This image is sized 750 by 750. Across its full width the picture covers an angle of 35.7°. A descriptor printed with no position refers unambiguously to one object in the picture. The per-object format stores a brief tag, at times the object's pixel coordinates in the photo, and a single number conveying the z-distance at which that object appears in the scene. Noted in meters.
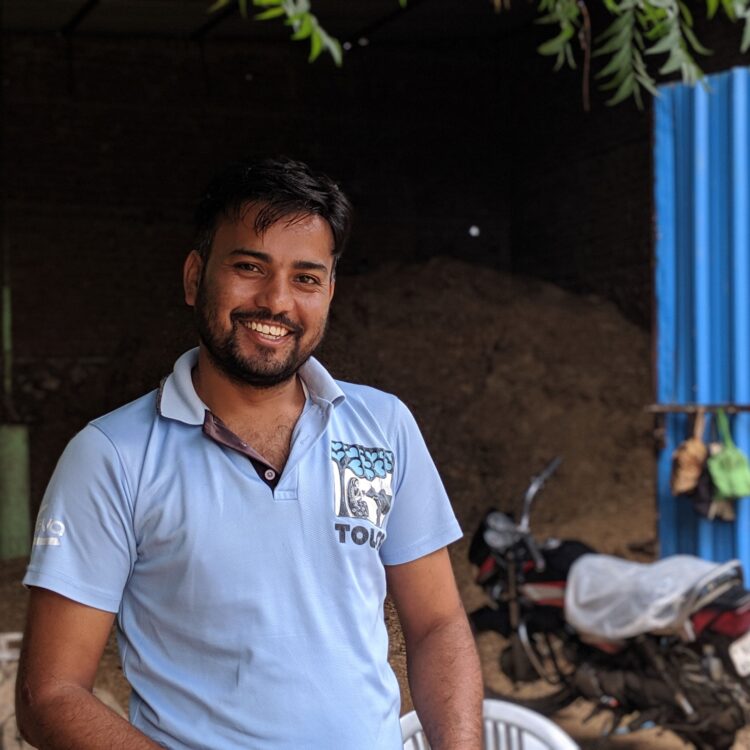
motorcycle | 4.09
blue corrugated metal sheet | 5.15
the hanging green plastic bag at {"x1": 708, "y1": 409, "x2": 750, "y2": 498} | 4.82
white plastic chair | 2.42
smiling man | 1.38
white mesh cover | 4.11
